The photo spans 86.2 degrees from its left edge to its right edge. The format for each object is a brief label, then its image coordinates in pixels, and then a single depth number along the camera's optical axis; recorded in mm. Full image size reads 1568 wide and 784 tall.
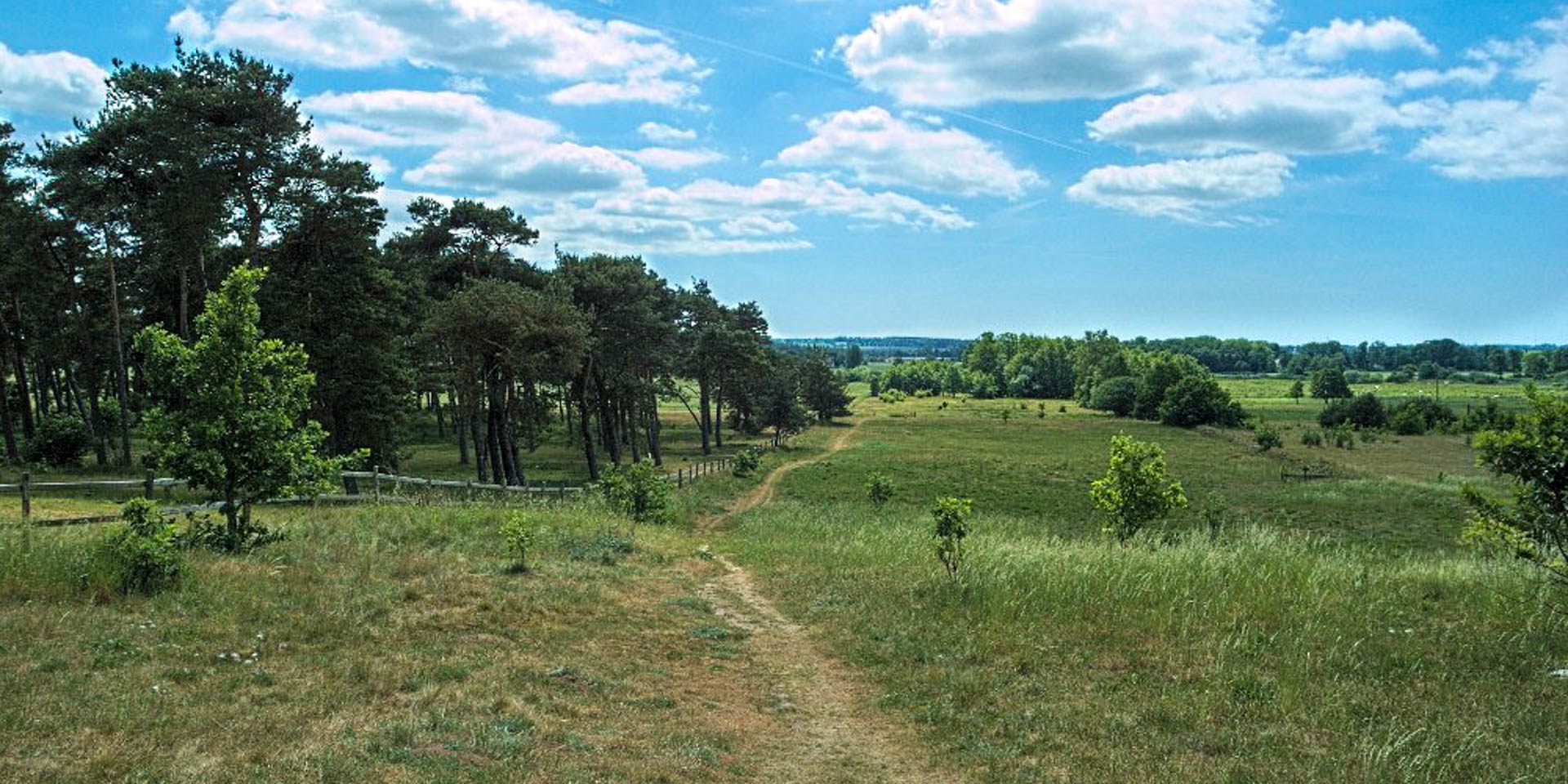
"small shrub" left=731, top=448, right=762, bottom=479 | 52125
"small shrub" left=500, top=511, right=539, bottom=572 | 14992
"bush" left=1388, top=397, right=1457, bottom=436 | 111688
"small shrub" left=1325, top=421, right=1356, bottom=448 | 93750
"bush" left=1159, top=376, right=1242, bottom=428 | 114625
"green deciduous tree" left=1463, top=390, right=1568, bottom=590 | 9031
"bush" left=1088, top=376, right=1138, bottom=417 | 134625
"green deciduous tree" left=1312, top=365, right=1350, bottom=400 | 165425
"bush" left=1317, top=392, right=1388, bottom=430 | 118312
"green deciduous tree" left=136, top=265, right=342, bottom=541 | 12203
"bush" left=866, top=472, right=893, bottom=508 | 42688
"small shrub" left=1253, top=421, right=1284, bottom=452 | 85000
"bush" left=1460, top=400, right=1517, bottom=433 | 98062
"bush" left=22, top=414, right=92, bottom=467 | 31719
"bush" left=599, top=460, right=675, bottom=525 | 27359
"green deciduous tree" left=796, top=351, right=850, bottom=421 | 110438
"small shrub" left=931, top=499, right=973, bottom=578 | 13617
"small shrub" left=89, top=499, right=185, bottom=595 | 10219
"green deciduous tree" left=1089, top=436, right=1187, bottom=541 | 20312
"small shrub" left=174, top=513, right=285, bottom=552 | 13055
